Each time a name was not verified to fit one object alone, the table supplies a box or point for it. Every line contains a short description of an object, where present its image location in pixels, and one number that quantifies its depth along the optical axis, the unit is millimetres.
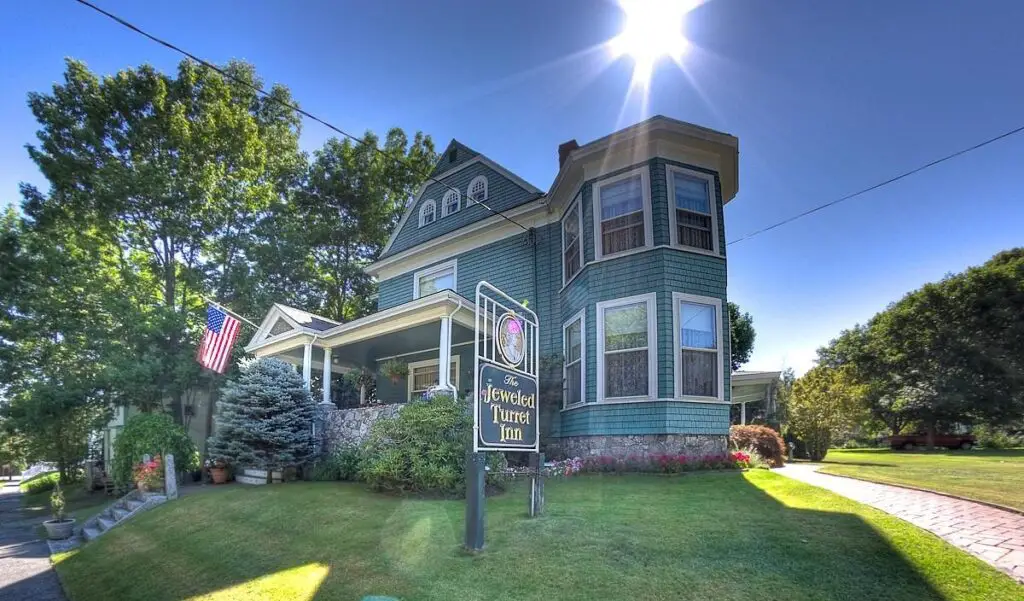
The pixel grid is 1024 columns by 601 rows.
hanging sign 5203
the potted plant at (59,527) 11766
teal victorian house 10617
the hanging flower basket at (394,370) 15164
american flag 13375
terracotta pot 13750
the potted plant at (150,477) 12406
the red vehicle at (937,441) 25797
